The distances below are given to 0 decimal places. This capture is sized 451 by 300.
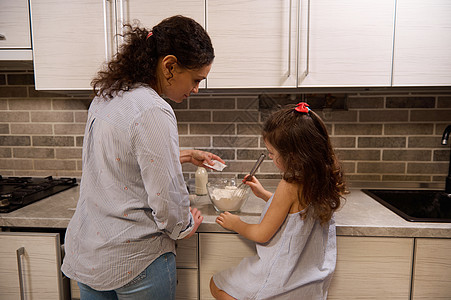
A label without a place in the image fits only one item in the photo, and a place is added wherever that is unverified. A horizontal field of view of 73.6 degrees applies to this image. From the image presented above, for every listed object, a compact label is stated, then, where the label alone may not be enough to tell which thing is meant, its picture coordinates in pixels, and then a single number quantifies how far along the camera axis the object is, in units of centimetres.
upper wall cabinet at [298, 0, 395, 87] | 133
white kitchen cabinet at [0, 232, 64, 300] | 122
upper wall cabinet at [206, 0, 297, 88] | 136
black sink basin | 147
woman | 82
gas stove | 135
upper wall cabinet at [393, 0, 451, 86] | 131
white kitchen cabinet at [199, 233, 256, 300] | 121
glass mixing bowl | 128
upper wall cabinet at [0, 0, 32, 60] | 145
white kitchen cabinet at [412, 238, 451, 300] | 116
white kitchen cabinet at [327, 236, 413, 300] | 117
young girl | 105
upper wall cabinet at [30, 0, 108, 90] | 142
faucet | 151
